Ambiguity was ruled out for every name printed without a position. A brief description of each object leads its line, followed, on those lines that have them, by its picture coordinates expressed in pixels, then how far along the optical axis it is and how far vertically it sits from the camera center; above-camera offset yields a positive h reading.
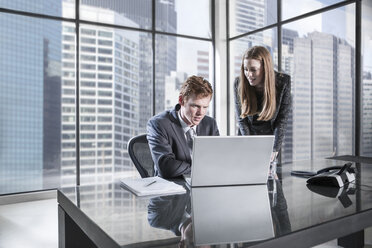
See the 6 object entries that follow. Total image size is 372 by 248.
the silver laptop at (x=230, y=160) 1.26 -0.15
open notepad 1.24 -0.26
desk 0.76 -0.27
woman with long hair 2.22 +0.17
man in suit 1.85 -0.02
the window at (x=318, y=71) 3.77 +0.61
